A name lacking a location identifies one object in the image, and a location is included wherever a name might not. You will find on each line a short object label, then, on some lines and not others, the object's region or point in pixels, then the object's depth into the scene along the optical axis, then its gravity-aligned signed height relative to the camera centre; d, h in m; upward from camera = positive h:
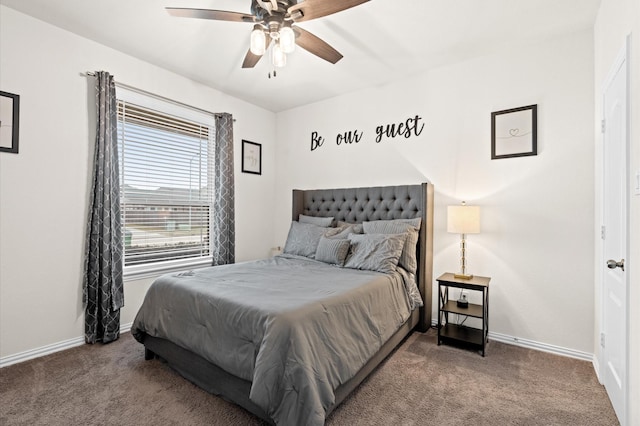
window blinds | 3.25 +0.32
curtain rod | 2.84 +1.26
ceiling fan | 1.88 +1.26
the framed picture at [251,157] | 4.30 +0.79
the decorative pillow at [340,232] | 3.42 -0.21
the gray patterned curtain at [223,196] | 3.85 +0.21
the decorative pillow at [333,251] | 3.11 -0.39
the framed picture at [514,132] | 2.79 +0.76
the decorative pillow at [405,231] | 3.02 -0.18
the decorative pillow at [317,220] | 3.84 -0.09
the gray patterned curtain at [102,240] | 2.79 -0.25
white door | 1.67 -0.14
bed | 1.54 -0.69
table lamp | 2.80 -0.06
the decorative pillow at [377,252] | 2.81 -0.37
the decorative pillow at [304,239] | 3.50 -0.31
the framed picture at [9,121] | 2.39 +0.72
